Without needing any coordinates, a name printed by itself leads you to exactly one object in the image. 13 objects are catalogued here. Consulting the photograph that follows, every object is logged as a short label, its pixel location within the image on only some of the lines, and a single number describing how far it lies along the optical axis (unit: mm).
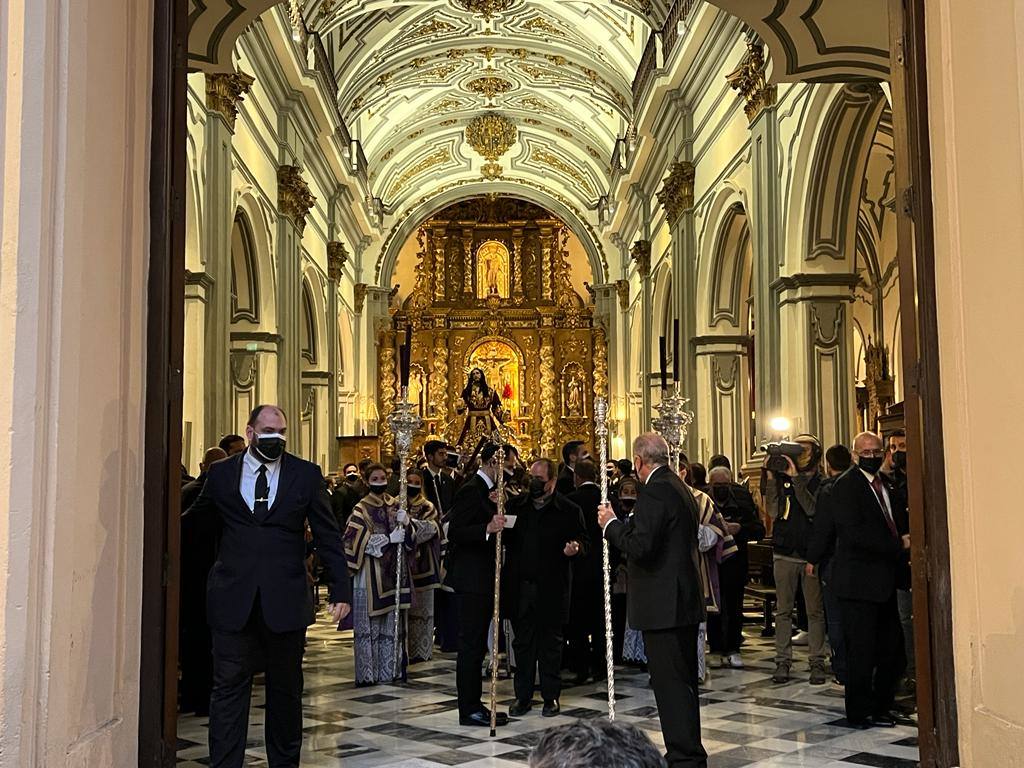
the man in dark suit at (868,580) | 6684
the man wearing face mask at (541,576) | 7191
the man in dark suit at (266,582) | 5160
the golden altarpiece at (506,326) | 35312
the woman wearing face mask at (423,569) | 9086
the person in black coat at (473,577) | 6949
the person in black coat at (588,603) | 8539
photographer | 8234
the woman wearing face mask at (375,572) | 8633
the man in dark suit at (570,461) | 8953
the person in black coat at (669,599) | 5496
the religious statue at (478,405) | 29328
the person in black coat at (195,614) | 7094
